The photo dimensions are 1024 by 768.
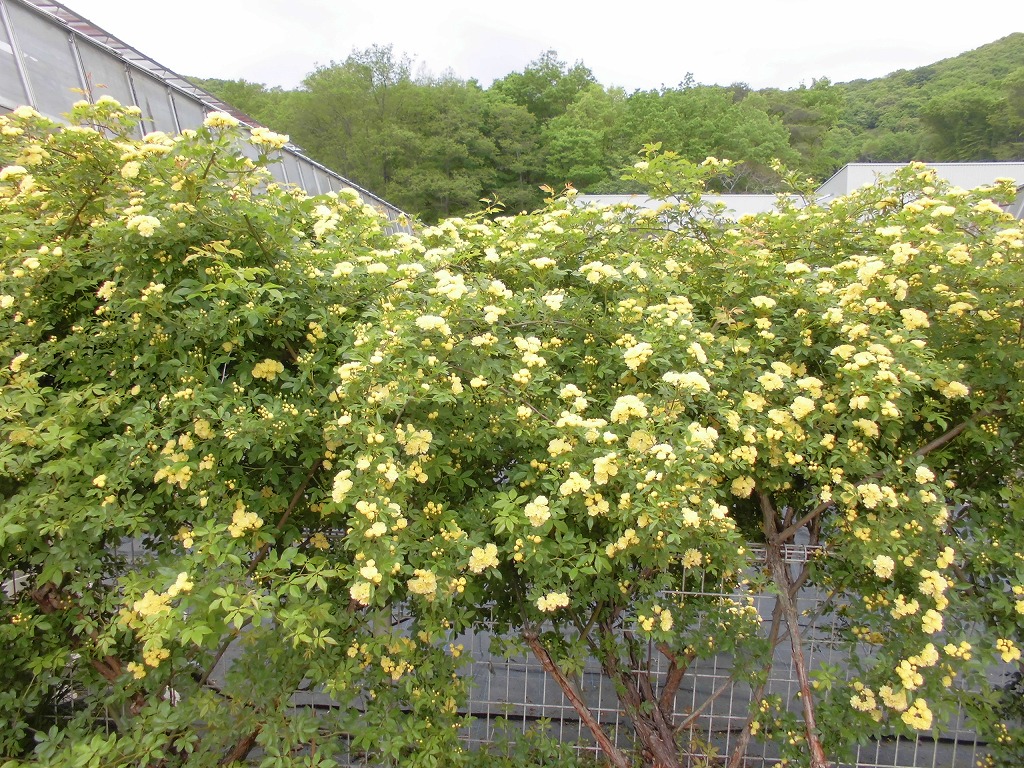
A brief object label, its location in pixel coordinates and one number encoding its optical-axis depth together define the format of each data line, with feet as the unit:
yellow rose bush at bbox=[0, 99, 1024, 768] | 5.67
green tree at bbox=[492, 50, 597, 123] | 140.87
